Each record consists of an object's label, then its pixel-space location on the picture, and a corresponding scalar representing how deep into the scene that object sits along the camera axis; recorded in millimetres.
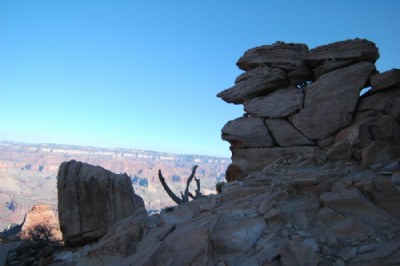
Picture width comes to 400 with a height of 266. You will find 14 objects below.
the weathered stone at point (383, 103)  15961
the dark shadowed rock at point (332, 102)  17734
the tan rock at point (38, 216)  55719
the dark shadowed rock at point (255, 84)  21156
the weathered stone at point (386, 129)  14305
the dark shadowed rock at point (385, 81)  16781
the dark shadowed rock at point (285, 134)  18703
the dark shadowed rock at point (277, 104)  19688
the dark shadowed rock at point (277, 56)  21266
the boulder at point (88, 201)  17516
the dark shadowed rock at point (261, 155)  18250
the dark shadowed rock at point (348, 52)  18766
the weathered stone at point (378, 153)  12703
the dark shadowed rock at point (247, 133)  19906
